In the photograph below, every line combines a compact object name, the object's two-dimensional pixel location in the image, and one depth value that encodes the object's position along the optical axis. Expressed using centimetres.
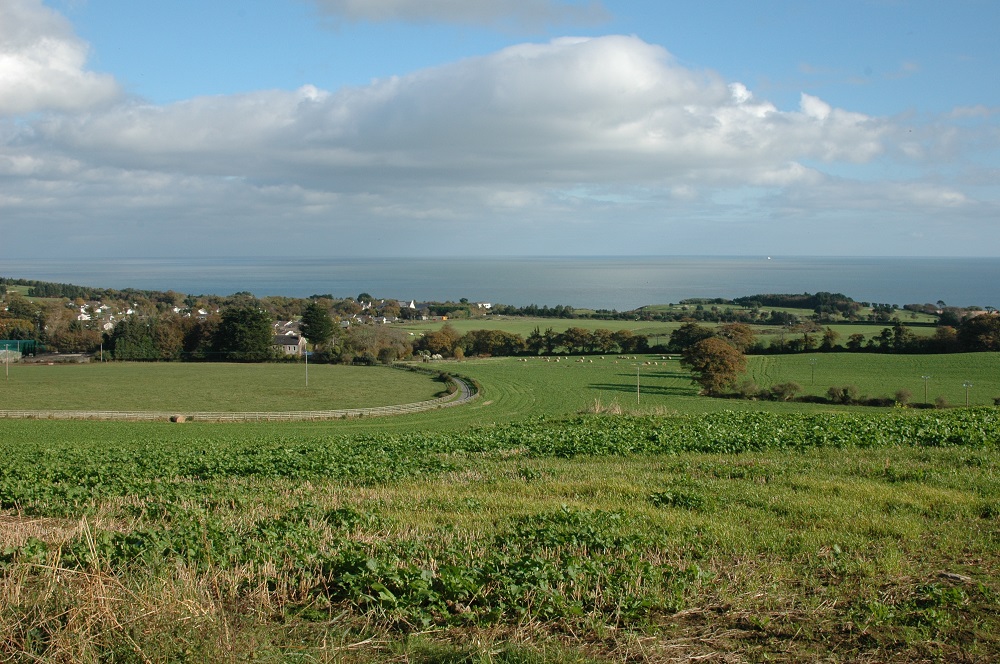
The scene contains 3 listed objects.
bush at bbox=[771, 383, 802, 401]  5122
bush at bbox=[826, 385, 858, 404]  4875
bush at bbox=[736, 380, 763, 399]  5447
